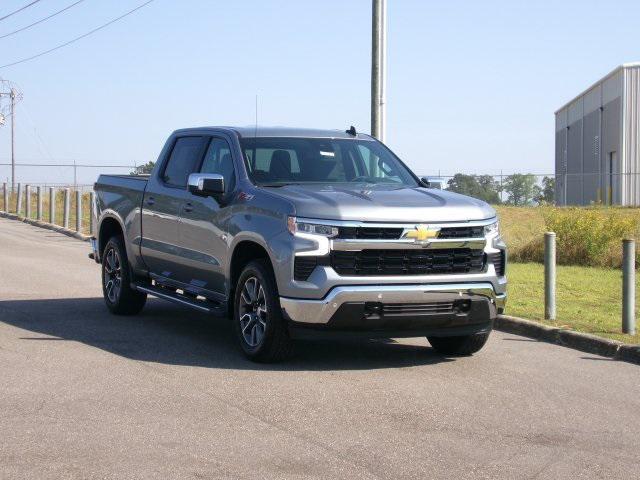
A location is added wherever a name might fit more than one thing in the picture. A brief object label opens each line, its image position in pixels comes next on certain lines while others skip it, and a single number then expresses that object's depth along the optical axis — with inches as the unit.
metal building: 1918.1
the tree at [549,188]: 2909.9
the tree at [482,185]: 1530.5
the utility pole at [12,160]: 2313.0
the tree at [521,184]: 1905.8
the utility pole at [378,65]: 754.2
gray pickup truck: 331.6
